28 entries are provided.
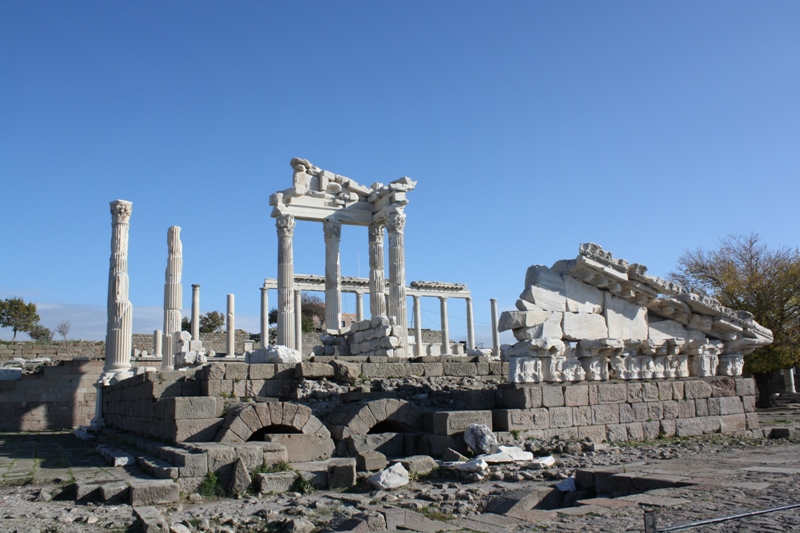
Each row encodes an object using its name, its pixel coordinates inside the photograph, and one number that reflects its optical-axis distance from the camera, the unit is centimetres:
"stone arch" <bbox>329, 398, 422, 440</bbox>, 1016
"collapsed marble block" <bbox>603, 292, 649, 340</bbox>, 1246
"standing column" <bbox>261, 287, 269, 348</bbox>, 3472
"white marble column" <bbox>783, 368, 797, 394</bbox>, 3271
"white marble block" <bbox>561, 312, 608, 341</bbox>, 1167
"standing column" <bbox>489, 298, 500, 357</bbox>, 4306
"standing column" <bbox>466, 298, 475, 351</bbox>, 4319
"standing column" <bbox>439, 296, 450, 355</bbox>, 3891
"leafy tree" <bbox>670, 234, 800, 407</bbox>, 2094
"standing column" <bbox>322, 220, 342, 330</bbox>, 2634
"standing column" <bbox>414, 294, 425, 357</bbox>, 3369
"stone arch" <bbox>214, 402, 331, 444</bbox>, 963
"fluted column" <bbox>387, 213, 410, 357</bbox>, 2573
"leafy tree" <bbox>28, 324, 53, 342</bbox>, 5321
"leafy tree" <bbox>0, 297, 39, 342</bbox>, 4946
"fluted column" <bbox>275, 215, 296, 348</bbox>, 2512
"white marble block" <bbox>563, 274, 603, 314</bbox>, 1197
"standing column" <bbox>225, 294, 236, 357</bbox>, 3206
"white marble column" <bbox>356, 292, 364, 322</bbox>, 4009
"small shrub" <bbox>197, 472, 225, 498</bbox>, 781
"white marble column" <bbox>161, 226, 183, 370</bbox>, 2442
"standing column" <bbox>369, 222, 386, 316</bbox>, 2694
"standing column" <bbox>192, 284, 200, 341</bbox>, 3155
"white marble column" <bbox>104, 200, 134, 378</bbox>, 2192
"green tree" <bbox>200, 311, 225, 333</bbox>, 5855
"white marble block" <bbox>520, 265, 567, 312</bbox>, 1155
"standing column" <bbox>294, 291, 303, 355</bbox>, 3509
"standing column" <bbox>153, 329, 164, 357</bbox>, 3299
